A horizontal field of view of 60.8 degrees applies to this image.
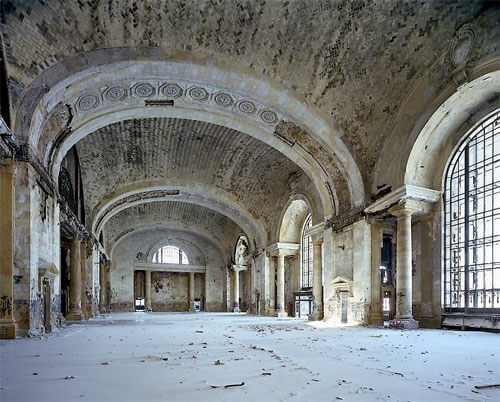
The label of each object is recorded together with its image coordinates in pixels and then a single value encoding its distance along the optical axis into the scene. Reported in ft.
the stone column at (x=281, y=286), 69.97
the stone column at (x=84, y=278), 59.57
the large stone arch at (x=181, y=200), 65.92
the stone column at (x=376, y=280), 42.37
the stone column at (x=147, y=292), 104.58
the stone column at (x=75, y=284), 54.75
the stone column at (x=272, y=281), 73.22
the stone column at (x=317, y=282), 54.54
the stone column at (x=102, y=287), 88.03
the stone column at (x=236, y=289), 100.63
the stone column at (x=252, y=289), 80.02
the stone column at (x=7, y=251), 29.14
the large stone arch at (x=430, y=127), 34.45
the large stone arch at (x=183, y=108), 33.35
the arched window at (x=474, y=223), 35.01
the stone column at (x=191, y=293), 108.06
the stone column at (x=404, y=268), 38.37
